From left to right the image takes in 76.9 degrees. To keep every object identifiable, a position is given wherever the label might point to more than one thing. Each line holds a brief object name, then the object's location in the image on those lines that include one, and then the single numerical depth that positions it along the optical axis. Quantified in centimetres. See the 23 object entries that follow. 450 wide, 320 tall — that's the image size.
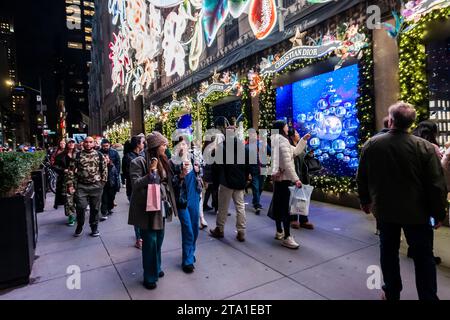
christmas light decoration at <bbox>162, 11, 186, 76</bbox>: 1372
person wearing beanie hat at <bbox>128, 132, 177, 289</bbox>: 337
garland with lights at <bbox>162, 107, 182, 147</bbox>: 1758
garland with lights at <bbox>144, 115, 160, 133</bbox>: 2129
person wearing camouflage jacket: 556
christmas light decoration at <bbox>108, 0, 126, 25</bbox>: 2200
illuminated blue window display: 715
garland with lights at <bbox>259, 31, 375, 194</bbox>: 652
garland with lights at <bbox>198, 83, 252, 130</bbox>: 1059
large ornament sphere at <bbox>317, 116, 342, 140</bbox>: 752
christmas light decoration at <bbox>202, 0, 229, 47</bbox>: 1068
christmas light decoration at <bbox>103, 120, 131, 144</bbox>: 2808
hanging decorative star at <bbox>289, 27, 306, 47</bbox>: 815
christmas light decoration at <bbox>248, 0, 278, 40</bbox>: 852
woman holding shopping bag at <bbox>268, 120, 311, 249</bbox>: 455
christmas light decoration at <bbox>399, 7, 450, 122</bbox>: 549
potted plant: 350
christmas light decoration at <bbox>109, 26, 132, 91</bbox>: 2230
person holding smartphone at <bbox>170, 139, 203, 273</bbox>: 372
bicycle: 1222
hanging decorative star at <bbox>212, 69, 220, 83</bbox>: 1236
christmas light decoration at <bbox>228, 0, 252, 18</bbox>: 934
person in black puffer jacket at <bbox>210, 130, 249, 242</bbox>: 479
